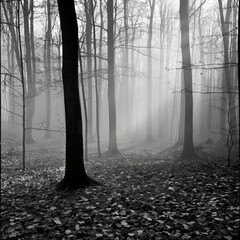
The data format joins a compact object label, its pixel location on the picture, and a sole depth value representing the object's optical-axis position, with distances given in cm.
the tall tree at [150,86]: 2533
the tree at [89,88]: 2339
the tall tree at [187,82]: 1301
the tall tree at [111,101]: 1673
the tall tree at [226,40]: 1862
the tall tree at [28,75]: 2187
